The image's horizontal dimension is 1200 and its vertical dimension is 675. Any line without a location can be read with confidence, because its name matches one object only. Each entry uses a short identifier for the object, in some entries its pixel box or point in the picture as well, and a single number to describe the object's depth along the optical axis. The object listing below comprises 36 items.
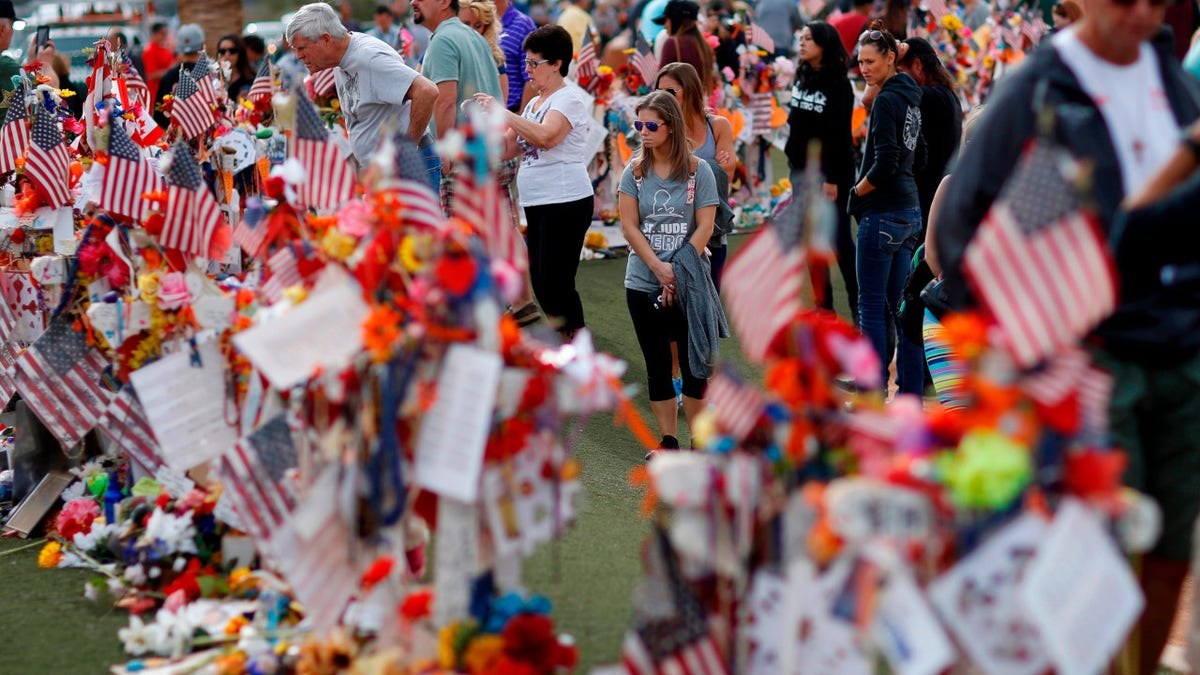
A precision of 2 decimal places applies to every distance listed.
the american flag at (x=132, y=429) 9.60
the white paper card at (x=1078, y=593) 4.93
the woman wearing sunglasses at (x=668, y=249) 11.37
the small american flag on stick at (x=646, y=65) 21.17
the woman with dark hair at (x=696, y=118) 12.98
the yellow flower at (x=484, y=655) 6.24
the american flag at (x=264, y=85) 17.91
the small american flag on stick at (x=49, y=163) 11.79
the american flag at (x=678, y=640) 6.03
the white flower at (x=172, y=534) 9.26
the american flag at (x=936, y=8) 26.25
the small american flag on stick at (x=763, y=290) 5.78
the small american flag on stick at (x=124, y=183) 9.76
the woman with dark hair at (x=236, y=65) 21.44
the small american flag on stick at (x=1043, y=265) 5.17
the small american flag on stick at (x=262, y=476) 7.64
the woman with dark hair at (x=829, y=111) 15.98
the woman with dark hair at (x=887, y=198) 12.87
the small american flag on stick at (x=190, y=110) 15.17
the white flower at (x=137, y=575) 9.20
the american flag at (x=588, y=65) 21.11
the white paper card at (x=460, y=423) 6.07
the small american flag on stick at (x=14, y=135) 12.73
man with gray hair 13.02
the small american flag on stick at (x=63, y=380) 10.28
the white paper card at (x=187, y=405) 8.58
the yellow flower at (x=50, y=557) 9.92
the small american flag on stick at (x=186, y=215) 9.42
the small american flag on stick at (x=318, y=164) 8.55
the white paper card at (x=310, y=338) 6.66
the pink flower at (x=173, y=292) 9.34
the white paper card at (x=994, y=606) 5.12
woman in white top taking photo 13.47
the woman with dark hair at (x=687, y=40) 17.47
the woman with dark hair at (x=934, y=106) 13.60
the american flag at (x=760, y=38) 23.44
